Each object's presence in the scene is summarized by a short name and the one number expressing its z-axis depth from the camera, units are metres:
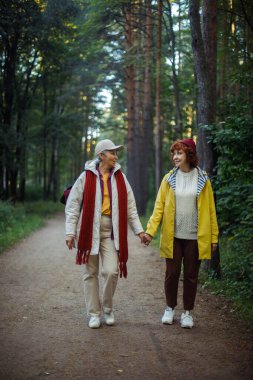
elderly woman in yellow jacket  5.42
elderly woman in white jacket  5.35
